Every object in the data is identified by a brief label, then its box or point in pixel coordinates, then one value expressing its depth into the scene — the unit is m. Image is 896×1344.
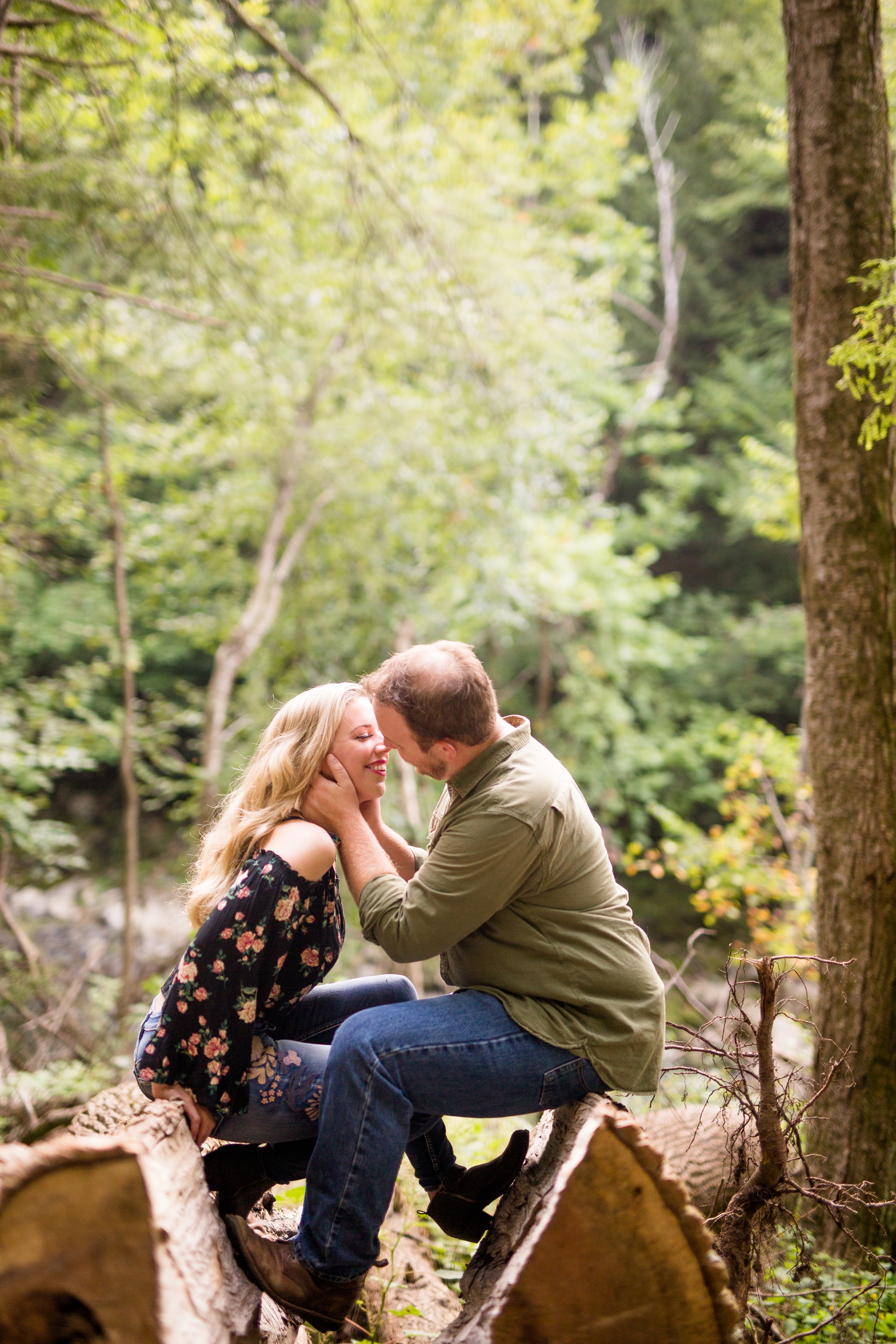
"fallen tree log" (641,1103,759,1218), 2.42
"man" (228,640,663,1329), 1.79
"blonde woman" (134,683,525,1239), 1.87
